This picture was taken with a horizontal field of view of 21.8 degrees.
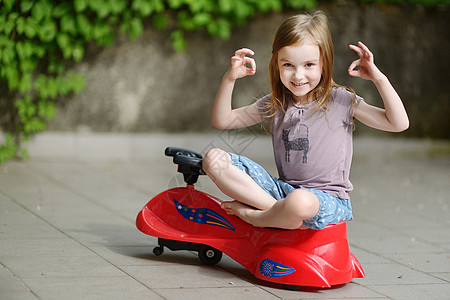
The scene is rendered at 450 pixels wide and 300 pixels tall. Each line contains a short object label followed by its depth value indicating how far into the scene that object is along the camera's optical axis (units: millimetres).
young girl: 4719
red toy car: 4618
